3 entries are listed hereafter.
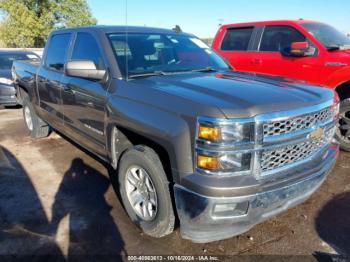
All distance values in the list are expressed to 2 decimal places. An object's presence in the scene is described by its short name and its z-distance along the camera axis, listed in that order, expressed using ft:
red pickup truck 16.39
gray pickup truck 7.58
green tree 123.95
